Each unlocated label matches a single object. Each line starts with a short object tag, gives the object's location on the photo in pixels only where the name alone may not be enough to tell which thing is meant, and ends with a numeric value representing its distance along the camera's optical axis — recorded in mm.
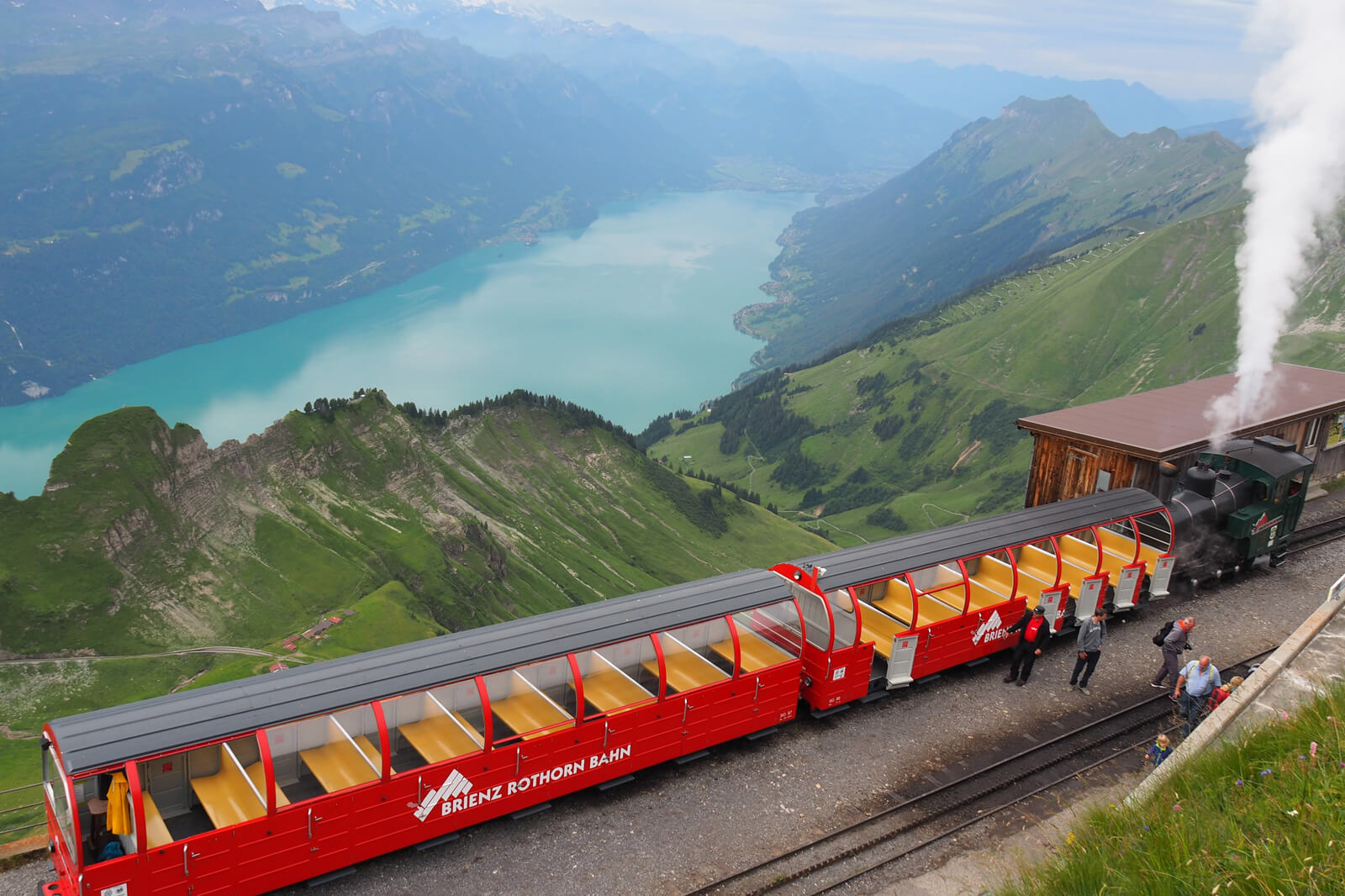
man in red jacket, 22188
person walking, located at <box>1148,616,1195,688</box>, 20359
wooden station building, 29641
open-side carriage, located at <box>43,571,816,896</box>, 13508
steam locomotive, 28141
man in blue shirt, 18328
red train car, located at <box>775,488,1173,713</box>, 20906
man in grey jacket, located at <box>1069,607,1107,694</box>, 22109
